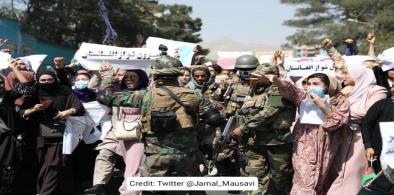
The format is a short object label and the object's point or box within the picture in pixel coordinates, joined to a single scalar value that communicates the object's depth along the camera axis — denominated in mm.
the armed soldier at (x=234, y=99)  6680
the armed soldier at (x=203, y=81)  8266
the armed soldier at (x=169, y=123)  5270
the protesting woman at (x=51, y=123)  6918
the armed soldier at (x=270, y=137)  5785
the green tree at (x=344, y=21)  29156
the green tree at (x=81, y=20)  26844
